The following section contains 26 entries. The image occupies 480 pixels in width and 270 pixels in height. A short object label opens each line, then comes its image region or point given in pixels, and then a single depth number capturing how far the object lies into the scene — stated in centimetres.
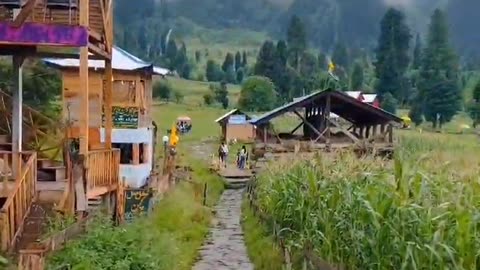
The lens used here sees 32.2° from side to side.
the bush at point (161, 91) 8025
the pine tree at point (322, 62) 11638
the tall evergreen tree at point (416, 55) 10410
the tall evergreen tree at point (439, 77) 7650
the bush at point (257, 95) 7269
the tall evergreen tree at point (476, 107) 7056
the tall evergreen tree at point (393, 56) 8538
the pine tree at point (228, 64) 13281
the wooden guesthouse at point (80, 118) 1255
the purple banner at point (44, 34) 1322
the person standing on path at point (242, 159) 4019
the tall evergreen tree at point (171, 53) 13338
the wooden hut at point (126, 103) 2483
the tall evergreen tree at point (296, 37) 10012
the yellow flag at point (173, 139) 3396
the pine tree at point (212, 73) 12556
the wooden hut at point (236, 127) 5372
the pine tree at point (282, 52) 9242
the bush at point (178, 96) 8186
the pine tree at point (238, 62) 13838
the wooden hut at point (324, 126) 3100
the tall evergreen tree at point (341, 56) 15071
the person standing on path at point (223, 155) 4078
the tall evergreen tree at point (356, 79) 9612
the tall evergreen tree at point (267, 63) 9012
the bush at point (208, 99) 8370
